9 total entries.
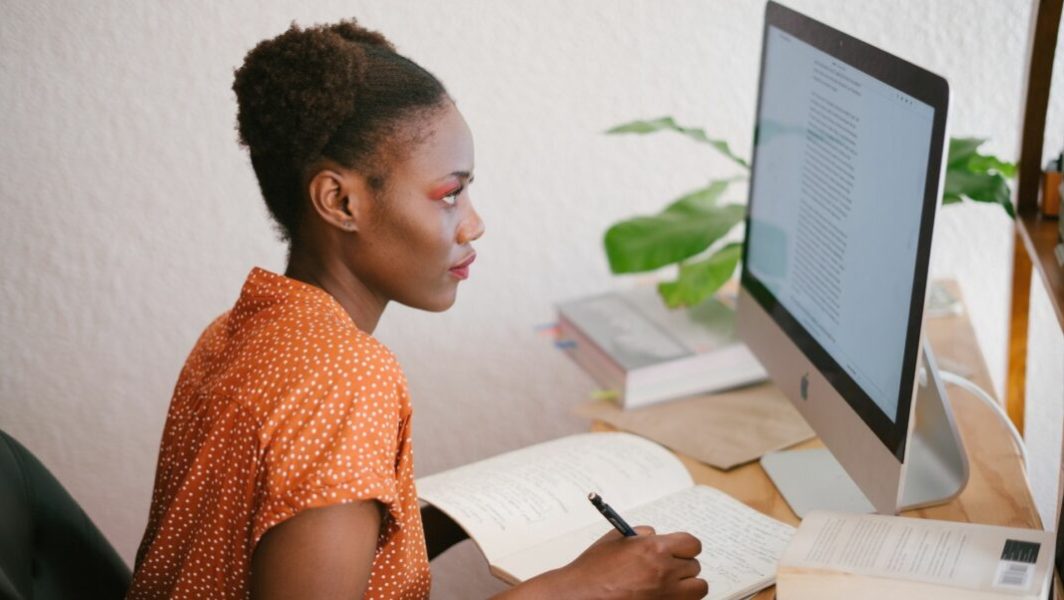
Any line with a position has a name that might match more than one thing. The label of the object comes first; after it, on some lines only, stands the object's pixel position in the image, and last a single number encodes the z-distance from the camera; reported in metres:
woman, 0.86
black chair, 0.98
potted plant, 1.41
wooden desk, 1.15
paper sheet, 1.31
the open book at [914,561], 0.87
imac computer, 0.96
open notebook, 1.06
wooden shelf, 1.15
